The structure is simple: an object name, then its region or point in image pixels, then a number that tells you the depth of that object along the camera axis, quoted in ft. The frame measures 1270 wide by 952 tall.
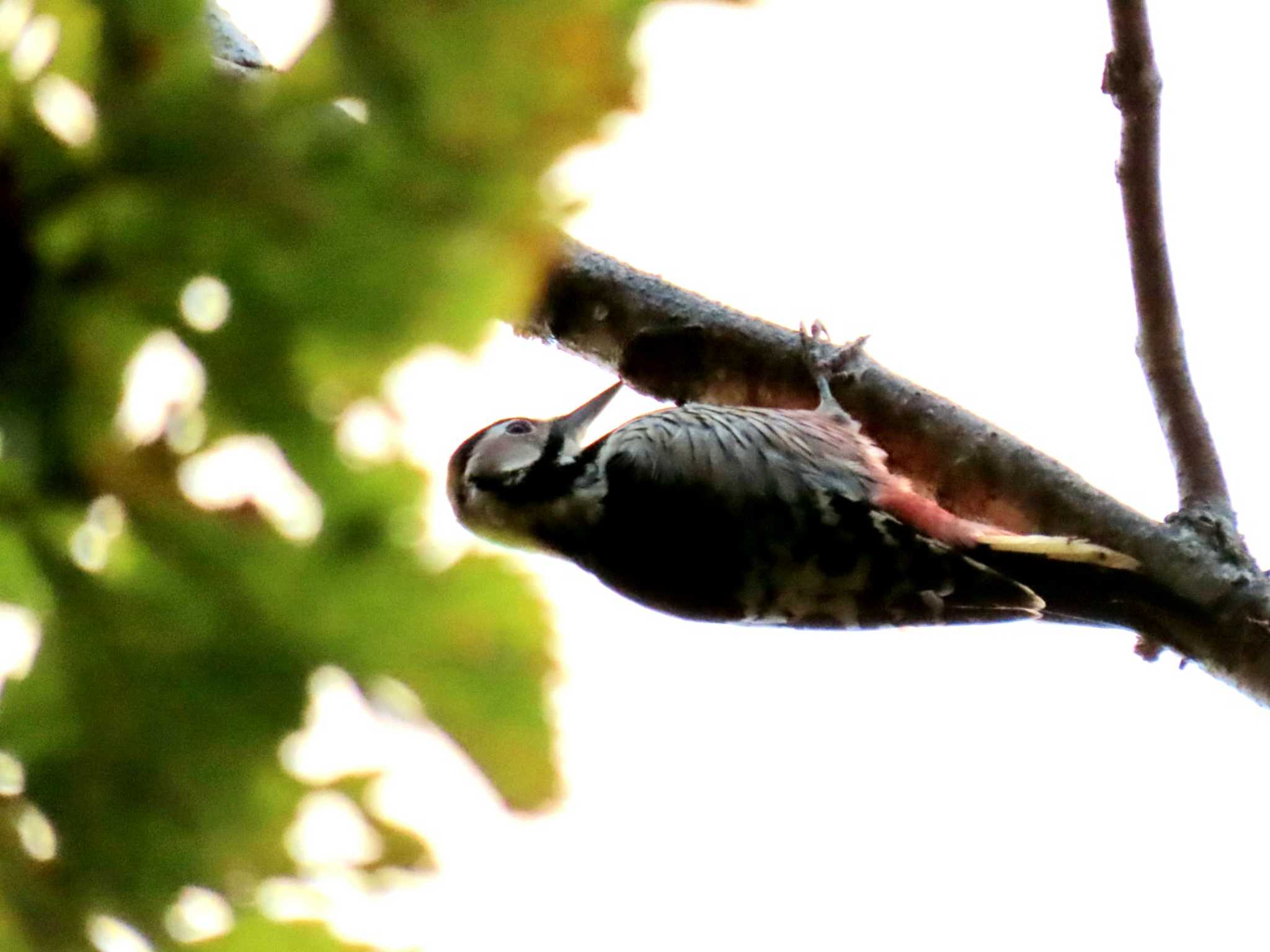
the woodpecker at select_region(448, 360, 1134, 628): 21.45
